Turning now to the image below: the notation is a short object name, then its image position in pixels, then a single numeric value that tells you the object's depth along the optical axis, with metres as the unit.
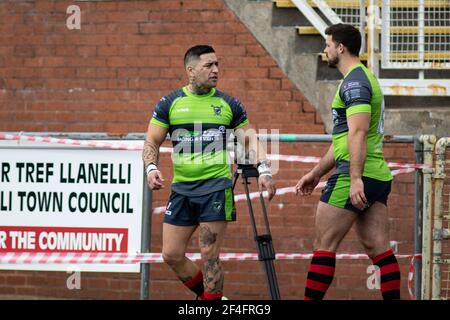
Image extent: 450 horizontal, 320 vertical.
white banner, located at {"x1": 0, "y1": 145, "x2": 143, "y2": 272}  18.98
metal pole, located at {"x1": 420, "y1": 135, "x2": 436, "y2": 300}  19.39
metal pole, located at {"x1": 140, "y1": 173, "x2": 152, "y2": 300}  19.05
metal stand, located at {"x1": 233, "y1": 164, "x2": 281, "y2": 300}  16.33
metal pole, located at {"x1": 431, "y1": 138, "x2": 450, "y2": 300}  19.33
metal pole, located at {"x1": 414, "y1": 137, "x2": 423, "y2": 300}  19.48
